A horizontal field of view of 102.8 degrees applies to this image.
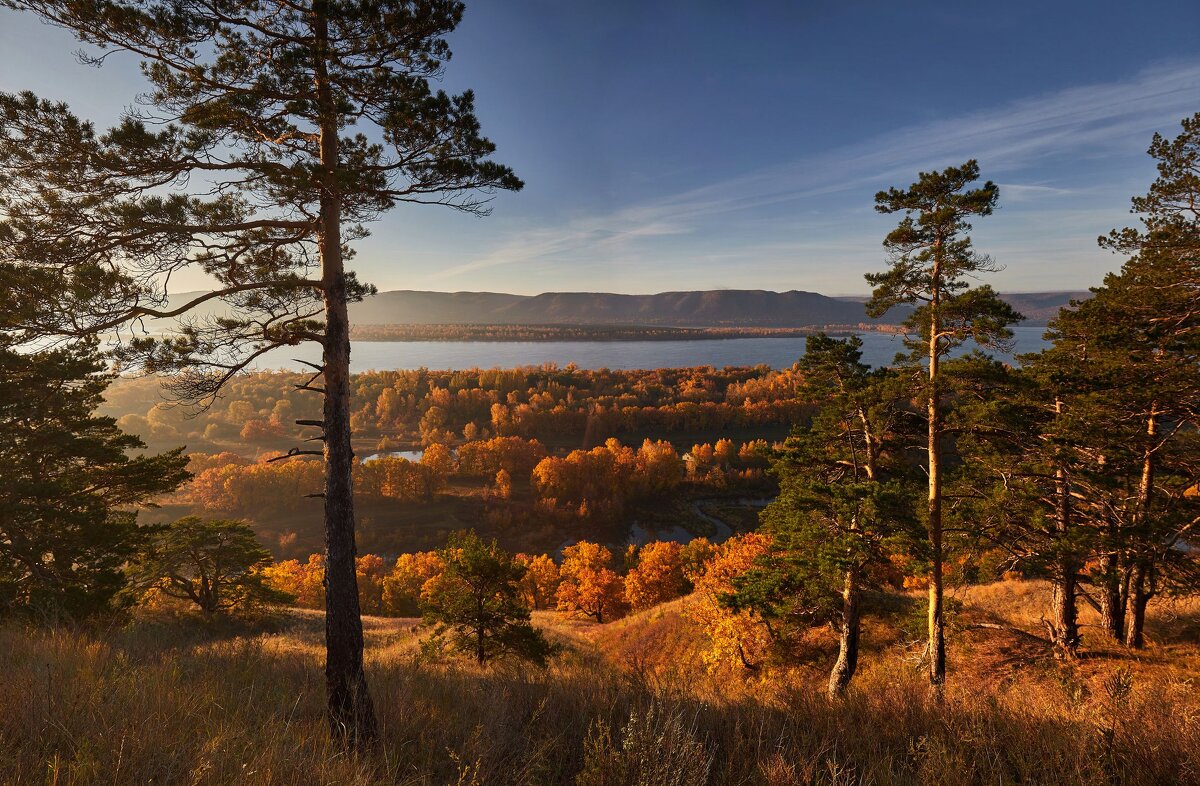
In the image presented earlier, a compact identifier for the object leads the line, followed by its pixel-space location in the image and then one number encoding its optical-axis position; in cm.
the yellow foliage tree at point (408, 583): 3884
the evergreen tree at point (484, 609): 1441
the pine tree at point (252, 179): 502
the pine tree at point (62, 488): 1066
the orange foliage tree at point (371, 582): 4045
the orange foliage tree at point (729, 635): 1830
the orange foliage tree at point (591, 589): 3716
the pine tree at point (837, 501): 1173
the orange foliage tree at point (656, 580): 3681
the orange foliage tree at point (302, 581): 3747
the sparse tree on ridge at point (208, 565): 1562
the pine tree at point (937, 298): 980
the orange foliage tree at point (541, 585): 4328
